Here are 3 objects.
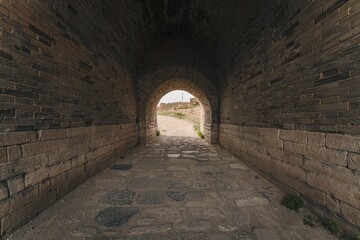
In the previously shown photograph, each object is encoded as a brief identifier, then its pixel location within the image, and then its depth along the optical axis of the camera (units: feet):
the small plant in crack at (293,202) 8.46
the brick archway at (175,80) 27.84
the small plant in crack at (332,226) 6.68
